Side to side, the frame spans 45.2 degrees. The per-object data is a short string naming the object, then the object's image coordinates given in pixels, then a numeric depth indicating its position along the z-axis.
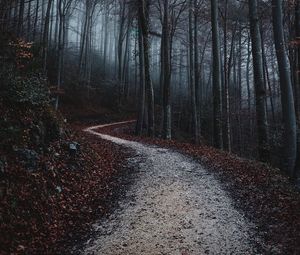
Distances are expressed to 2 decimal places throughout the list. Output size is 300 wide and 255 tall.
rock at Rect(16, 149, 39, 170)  8.02
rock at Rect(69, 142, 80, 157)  10.40
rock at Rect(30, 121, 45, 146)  8.96
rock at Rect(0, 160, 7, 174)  7.12
